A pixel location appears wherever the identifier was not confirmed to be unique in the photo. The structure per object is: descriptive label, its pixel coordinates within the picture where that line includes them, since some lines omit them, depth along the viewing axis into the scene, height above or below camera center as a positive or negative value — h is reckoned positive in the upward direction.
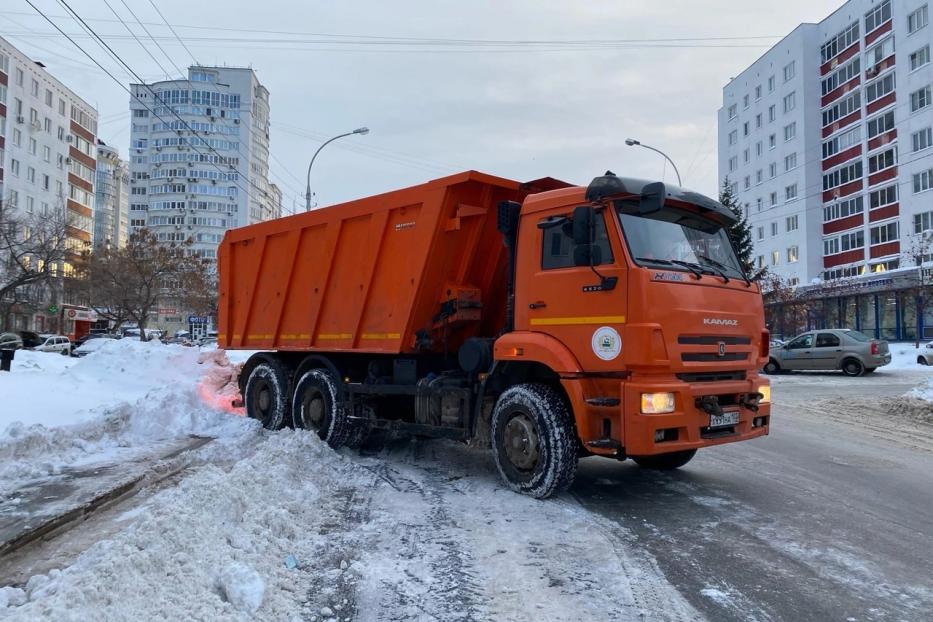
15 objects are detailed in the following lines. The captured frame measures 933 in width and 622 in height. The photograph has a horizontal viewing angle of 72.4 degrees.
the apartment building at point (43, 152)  56.12 +18.24
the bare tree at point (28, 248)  33.03 +4.92
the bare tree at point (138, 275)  38.06 +3.91
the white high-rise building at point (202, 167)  102.31 +28.59
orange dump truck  5.42 +0.18
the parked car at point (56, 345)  35.82 -0.51
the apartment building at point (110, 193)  125.38 +28.94
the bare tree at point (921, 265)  32.84 +4.32
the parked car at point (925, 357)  24.38 -0.46
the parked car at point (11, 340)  31.11 -0.23
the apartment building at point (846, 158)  40.62 +14.26
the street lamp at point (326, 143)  25.27 +7.72
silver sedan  20.97 -0.27
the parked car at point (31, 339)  37.84 -0.19
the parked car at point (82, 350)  22.78 -0.65
